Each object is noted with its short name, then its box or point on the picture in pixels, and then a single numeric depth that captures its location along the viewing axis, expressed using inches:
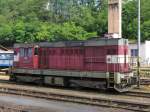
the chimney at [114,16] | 1625.2
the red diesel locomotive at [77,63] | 825.5
